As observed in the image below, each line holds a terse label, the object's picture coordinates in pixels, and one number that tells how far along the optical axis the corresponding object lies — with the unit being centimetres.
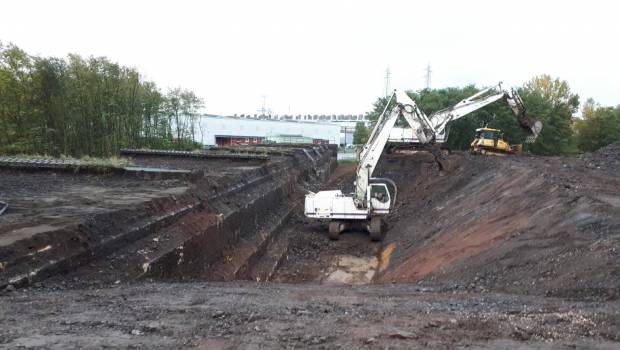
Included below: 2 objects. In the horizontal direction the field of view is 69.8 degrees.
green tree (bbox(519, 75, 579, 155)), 3741
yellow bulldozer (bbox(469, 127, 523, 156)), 2633
